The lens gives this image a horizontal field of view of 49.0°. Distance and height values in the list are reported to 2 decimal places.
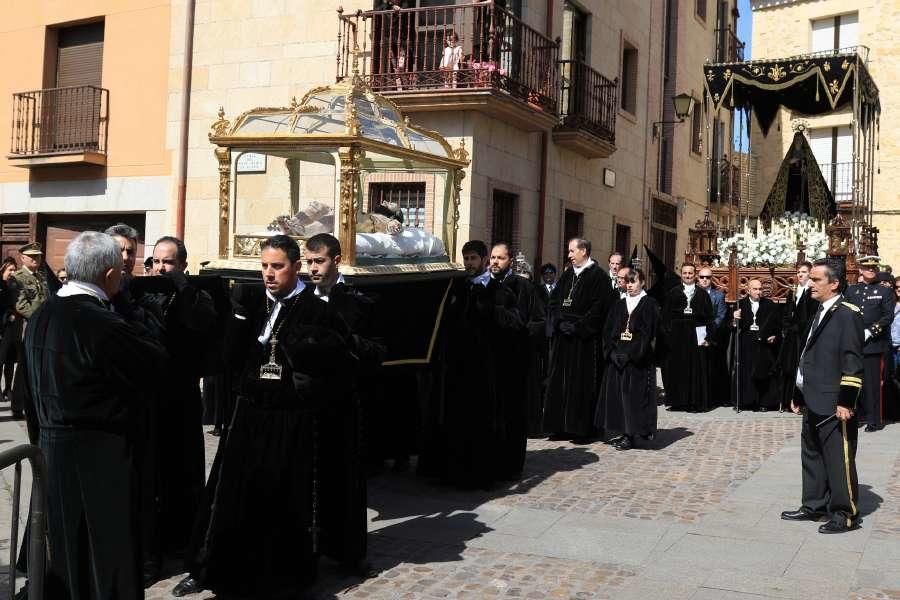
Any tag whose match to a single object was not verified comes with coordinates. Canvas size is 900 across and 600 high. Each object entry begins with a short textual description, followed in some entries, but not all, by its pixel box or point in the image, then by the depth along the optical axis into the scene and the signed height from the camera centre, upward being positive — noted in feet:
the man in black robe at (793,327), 38.75 -0.22
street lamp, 58.49 +12.72
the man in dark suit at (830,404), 20.16 -1.68
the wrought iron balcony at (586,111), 53.26 +11.67
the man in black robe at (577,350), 30.48 -1.12
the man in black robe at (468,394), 22.99 -1.98
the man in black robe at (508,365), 23.65 -1.32
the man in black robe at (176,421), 15.01 -2.10
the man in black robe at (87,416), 12.15 -1.47
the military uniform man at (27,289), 33.04 +0.22
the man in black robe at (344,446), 15.98 -2.29
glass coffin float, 21.79 +3.25
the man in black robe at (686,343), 40.50 -1.07
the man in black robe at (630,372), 29.59 -1.72
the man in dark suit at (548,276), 43.92 +1.73
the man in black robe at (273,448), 15.07 -2.24
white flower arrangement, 46.47 +3.66
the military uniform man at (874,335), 35.68 -0.40
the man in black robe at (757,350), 40.73 -1.22
